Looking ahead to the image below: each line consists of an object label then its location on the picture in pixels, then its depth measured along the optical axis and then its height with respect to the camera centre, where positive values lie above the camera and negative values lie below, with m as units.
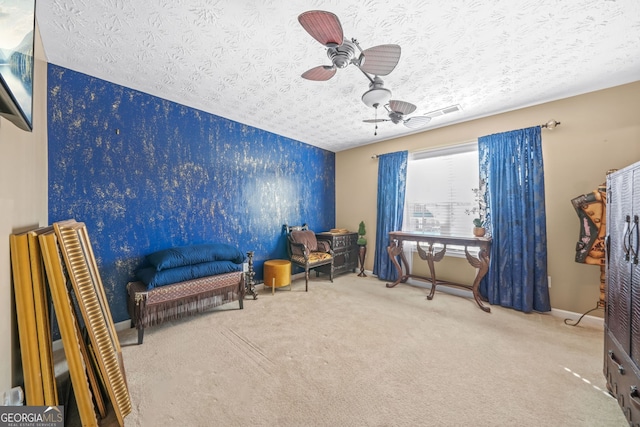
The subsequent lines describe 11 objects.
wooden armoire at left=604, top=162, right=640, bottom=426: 1.26 -0.50
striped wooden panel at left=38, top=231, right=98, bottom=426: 1.21 -0.61
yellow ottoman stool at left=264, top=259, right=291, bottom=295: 3.59 -0.99
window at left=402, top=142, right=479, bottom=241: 3.55 +0.34
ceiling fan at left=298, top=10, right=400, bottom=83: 1.26 +1.05
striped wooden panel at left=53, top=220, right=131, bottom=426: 1.30 -0.62
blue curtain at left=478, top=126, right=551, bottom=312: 2.87 -0.10
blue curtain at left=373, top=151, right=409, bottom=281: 4.20 +0.15
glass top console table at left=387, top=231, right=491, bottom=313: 3.08 -0.63
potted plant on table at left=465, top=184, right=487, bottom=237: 3.22 +0.00
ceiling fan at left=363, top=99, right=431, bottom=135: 2.35 +1.06
